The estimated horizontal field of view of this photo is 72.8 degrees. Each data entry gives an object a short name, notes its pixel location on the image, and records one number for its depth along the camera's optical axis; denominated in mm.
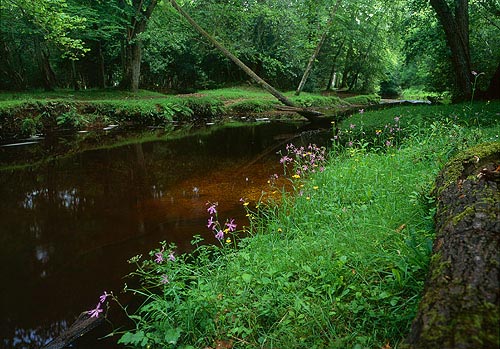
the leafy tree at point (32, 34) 11648
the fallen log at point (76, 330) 2500
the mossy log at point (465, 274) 1147
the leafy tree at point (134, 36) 16781
